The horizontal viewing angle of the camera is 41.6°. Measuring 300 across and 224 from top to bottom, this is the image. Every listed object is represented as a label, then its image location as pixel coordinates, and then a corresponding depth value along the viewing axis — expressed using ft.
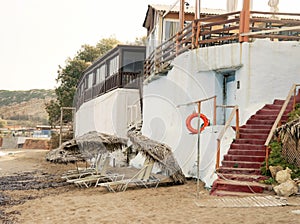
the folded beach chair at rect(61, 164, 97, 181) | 50.50
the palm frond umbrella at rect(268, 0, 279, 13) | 50.01
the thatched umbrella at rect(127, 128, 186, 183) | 38.88
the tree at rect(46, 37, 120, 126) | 134.62
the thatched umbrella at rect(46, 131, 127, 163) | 47.98
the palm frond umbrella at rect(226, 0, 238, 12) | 49.75
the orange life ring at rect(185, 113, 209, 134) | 40.50
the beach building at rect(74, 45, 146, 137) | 69.00
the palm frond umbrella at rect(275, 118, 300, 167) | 31.68
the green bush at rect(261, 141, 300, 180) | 32.91
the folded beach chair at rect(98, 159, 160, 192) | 39.91
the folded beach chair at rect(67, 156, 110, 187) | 45.53
